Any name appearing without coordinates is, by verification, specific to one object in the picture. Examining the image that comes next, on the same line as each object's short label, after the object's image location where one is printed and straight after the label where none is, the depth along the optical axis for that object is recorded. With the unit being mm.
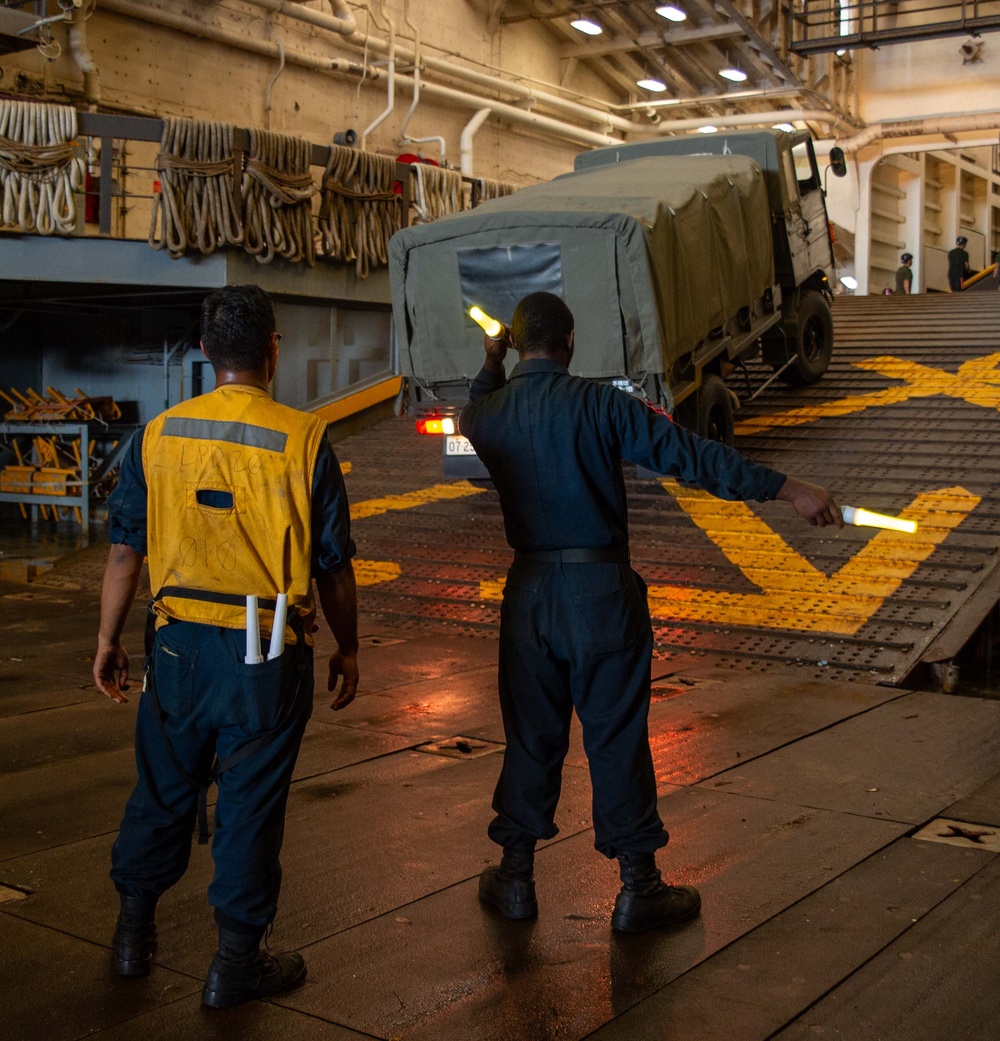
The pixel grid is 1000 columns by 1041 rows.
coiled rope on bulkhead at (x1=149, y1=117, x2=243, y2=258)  13148
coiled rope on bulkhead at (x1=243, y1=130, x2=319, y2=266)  13672
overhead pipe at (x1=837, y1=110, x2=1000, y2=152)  23250
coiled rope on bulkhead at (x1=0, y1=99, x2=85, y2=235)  12828
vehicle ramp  7449
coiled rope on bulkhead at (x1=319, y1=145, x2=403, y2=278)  14828
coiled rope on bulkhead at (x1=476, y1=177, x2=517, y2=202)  17125
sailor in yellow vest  3119
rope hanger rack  12906
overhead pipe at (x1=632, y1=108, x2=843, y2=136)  23562
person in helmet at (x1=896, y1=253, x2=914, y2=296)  25234
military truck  9031
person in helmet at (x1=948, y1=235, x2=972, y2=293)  24891
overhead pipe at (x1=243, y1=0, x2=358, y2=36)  17891
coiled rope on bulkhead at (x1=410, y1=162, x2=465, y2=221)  15867
